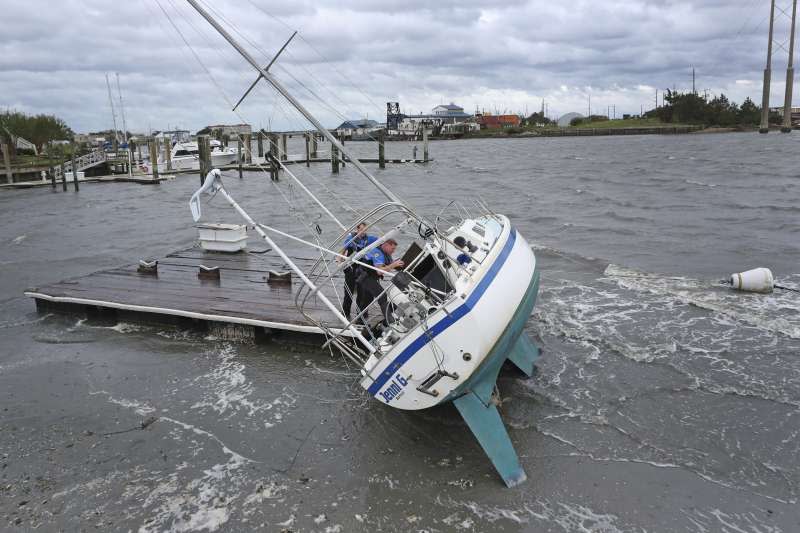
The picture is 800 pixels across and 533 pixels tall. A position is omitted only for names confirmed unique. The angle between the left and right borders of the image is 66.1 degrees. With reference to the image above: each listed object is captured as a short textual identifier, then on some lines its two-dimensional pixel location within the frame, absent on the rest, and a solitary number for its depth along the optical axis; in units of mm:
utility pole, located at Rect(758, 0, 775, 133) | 103875
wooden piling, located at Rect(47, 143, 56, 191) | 34997
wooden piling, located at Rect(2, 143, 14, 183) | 35147
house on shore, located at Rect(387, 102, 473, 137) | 138050
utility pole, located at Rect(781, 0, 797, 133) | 105062
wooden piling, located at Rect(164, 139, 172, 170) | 45688
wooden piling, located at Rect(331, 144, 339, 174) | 43956
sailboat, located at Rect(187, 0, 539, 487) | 5945
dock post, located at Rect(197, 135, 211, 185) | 25944
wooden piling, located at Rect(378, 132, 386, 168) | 44250
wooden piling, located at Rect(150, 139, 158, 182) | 38356
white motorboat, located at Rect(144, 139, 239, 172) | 47875
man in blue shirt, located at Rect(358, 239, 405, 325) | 7243
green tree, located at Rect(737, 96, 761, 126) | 120500
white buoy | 11875
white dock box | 13531
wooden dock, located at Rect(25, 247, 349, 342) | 9438
